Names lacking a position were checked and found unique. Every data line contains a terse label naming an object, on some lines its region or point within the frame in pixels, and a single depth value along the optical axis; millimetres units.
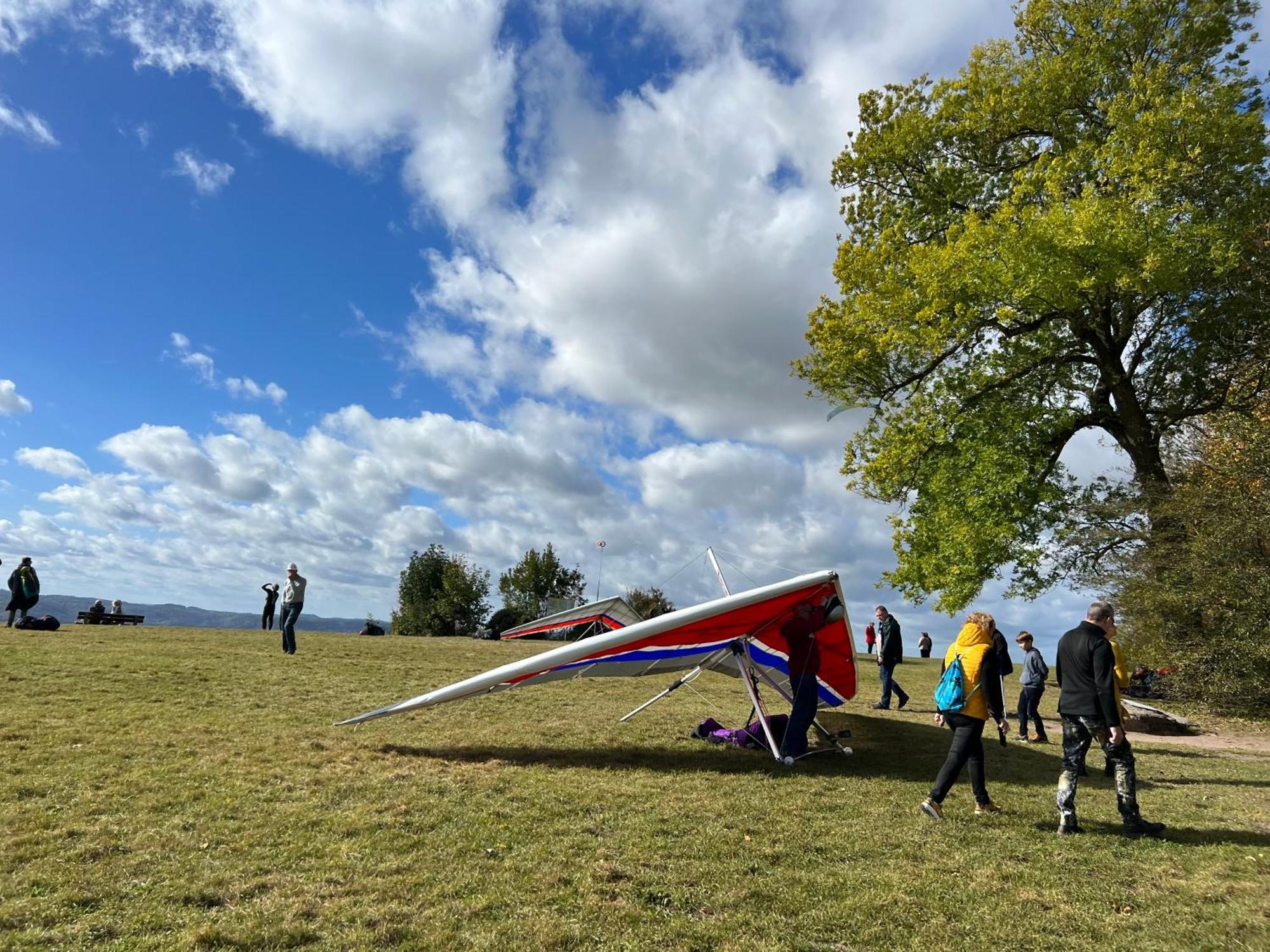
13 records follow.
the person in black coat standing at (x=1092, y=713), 6062
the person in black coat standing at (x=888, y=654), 13884
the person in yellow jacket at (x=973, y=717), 6297
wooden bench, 24203
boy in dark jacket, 10875
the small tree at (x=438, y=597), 73500
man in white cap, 15023
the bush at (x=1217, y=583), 13289
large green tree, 14477
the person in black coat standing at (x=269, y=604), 21494
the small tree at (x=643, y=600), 49494
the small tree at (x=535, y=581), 75375
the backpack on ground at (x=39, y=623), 17328
